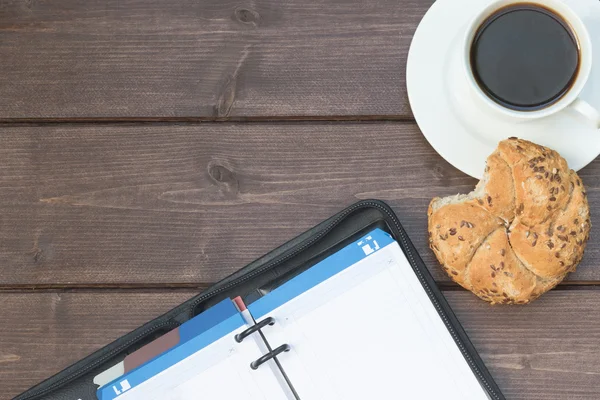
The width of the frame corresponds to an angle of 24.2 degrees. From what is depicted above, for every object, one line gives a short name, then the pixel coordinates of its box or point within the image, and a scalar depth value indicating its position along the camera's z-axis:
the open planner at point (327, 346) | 0.95
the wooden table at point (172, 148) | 1.00
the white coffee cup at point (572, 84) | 0.90
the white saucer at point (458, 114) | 0.94
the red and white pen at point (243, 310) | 0.95
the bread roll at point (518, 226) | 0.92
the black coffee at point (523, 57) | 0.92
